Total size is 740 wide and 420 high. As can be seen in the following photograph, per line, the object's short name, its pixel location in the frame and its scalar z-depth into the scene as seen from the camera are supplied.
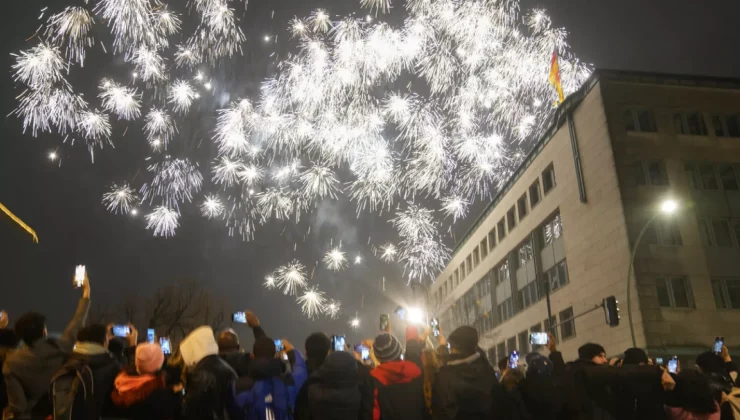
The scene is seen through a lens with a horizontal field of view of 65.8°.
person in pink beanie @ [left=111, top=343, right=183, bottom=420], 5.09
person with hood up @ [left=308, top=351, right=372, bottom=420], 5.14
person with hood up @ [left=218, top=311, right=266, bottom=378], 5.81
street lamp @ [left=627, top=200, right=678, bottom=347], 20.33
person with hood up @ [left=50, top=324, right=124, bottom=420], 5.06
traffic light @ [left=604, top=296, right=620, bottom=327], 22.19
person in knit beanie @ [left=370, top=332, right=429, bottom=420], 5.48
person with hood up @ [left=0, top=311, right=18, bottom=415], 5.80
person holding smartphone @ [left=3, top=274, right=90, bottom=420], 5.42
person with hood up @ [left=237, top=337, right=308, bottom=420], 5.25
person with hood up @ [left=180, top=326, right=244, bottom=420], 5.17
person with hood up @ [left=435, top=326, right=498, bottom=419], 5.41
